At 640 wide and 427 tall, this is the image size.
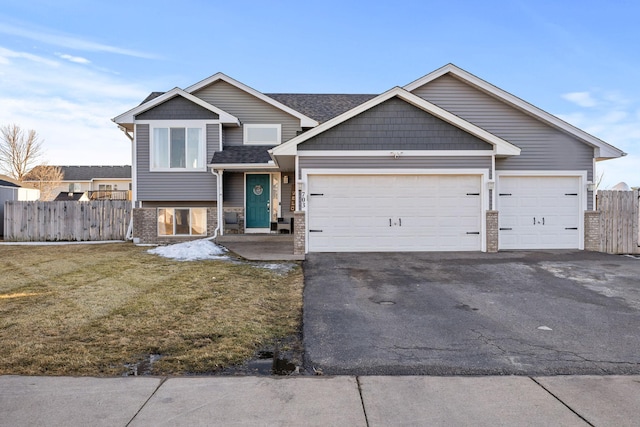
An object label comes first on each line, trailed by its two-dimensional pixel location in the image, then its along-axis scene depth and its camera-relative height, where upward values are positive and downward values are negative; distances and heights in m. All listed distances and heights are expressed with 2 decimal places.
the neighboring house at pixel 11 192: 21.95 +0.92
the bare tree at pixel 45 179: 38.88 +2.79
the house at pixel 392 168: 11.46 +1.28
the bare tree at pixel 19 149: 37.41 +5.54
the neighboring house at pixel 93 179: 42.25 +2.99
